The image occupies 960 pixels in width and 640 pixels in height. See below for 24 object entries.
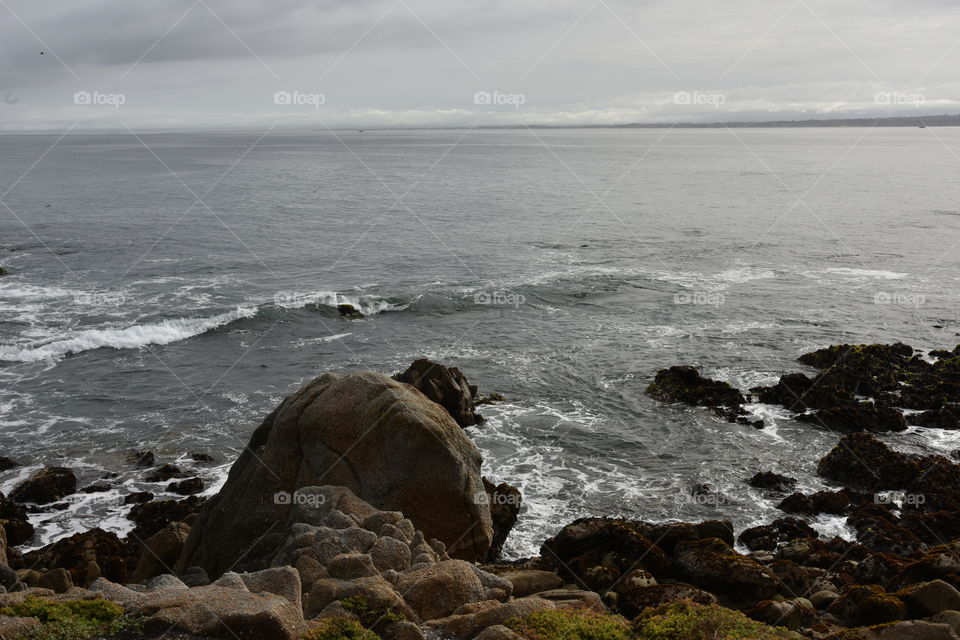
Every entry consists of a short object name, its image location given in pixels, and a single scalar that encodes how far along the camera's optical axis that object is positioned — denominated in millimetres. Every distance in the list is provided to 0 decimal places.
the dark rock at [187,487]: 24594
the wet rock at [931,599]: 14422
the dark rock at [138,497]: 23891
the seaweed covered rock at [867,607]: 14508
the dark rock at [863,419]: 29062
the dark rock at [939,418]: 29547
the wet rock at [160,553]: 18906
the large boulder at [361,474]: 17781
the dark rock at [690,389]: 31219
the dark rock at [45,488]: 23938
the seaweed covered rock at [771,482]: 24655
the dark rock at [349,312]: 44553
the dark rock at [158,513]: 22375
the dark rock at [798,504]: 23078
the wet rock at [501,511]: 20562
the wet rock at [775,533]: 20828
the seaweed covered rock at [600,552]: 17344
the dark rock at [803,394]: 31109
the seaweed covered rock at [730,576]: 16562
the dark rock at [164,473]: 25406
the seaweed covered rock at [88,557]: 18969
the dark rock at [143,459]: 26484
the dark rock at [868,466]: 24844
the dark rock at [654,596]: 15531
